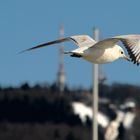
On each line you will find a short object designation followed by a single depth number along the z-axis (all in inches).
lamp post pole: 1331.7
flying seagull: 704.2
